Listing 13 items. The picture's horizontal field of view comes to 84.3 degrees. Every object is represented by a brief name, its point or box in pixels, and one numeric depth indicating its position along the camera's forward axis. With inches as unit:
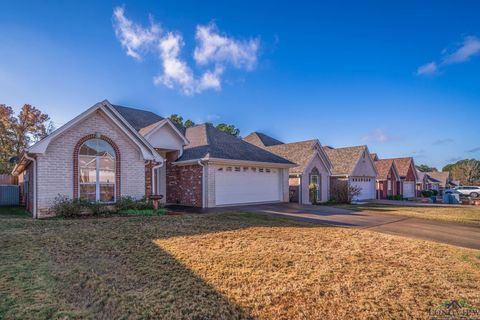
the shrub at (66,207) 436.5
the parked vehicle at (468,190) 1664.6
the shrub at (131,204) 498.3
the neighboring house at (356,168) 1085.1
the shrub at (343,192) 992.9
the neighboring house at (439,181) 2339.6
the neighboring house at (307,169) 877.4
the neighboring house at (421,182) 1835.4
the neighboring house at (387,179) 1347.2
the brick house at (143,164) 454.0
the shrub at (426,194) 1704.0
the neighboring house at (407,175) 1544.0
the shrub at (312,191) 898.1
